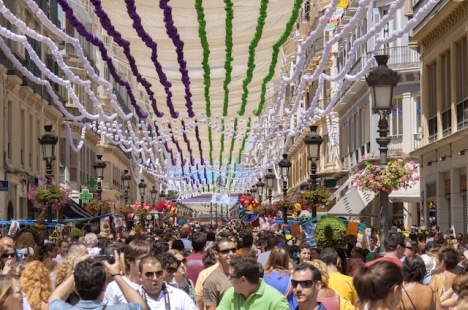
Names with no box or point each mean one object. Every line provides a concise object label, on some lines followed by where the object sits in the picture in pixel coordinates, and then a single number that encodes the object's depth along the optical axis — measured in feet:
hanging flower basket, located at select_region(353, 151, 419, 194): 52.47
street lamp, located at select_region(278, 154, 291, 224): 105.18
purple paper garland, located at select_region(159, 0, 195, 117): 56.90
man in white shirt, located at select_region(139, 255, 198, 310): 26.16
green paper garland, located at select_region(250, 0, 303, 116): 58.95
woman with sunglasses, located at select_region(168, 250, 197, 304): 34.27
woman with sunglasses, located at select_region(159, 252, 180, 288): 31.45
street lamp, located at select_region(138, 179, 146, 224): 161.89
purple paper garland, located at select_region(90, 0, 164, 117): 56.84
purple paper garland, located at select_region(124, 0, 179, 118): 56.75
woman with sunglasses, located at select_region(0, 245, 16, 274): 37.23
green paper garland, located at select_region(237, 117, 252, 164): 139.60
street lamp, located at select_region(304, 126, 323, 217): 78.64
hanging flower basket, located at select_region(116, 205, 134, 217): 165.35
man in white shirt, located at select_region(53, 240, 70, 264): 53.81
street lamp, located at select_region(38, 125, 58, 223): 78.18
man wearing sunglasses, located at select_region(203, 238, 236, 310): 32.78
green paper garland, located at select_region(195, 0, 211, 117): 60.04
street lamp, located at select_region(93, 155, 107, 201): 119.34
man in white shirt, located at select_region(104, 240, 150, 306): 26.48
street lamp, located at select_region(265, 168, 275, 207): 128.93
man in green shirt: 26.05
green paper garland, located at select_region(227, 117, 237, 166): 131.63
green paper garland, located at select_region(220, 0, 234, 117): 59.11
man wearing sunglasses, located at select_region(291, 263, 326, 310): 25.22
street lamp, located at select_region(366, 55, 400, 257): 49.08
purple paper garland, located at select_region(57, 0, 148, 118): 55.45
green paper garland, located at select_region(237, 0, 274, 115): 60.95
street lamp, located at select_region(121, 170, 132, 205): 145.53
